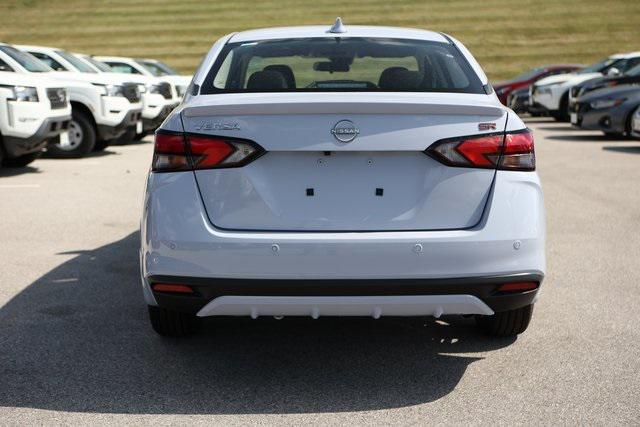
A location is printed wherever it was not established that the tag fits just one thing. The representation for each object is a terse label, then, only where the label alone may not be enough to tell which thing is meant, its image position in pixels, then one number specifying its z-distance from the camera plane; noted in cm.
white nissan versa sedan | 385
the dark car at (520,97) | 2634
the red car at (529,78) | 2798
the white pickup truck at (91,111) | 1495
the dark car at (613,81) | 1855
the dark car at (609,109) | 1695
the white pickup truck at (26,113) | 1183
